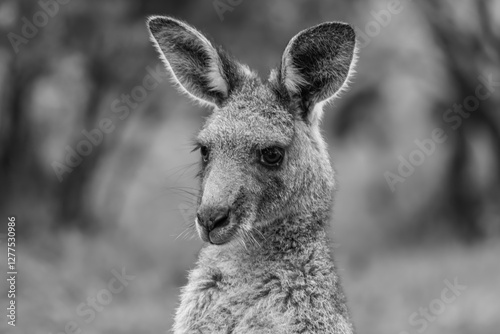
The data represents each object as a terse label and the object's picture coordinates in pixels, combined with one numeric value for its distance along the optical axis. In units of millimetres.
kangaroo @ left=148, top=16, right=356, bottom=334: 11484
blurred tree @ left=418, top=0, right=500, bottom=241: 30422
